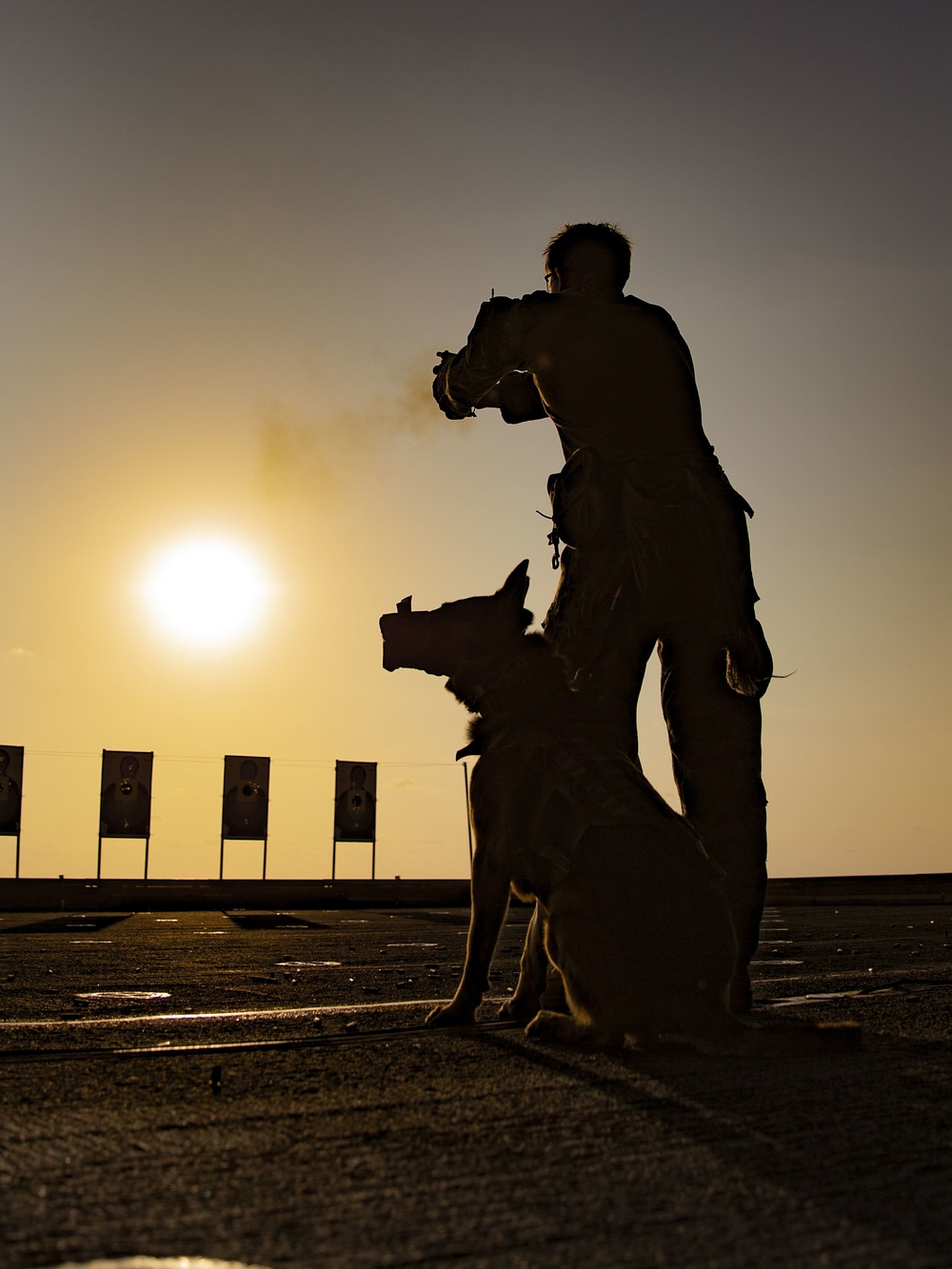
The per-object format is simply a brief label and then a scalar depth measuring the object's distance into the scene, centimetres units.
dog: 305
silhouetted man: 427
